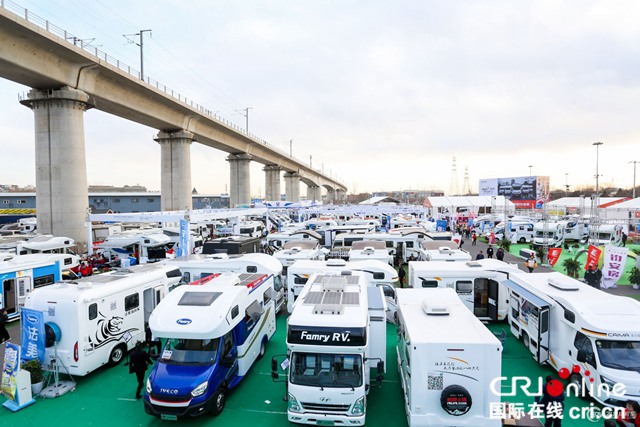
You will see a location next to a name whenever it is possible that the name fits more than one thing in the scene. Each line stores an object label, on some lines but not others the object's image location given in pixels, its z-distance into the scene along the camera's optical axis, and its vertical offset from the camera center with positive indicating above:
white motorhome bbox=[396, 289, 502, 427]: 6.40 -2.93
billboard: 77.81 +3.17
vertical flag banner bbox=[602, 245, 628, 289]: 17.30 -2.81
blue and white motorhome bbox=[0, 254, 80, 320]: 13.35 -2.71
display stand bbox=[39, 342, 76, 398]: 8.77 -4.28
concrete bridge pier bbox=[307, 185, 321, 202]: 129.50 +3.50
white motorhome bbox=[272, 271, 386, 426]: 6.86 -3.02
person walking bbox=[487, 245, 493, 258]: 23.37 -2.97
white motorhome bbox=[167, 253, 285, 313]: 13.89 -2.35
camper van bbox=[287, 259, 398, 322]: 12.76 -2.37
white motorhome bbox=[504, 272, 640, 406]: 7.54 -2.88
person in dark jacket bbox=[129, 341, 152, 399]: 8.49 -3.54
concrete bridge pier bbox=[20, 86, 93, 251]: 27.12 +3.11
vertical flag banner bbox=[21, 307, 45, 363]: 8.89 -3.09
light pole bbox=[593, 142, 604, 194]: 48.31 +3.69
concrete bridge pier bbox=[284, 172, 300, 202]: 103.28 +4.48
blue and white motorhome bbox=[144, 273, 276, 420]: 7.23 -3.08
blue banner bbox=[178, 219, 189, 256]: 21.19 -1.91
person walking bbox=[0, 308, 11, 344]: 11.43 -3.78
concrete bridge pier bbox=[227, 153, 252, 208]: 66.25 +4.03
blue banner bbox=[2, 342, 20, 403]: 8.32 -3.67
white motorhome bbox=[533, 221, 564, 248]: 31.00 -2.70
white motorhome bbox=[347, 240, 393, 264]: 16.39 -2.23
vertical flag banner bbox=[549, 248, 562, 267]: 20.89 -2.82
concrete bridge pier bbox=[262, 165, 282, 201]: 86.44 +5.02
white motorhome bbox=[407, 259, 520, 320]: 12.73 -2.67
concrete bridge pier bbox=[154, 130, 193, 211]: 45.09 +4.07
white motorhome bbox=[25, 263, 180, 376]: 8.92 -2.80
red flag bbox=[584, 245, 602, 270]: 18.06 -2.47
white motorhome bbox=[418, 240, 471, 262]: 16.47 -2.26
